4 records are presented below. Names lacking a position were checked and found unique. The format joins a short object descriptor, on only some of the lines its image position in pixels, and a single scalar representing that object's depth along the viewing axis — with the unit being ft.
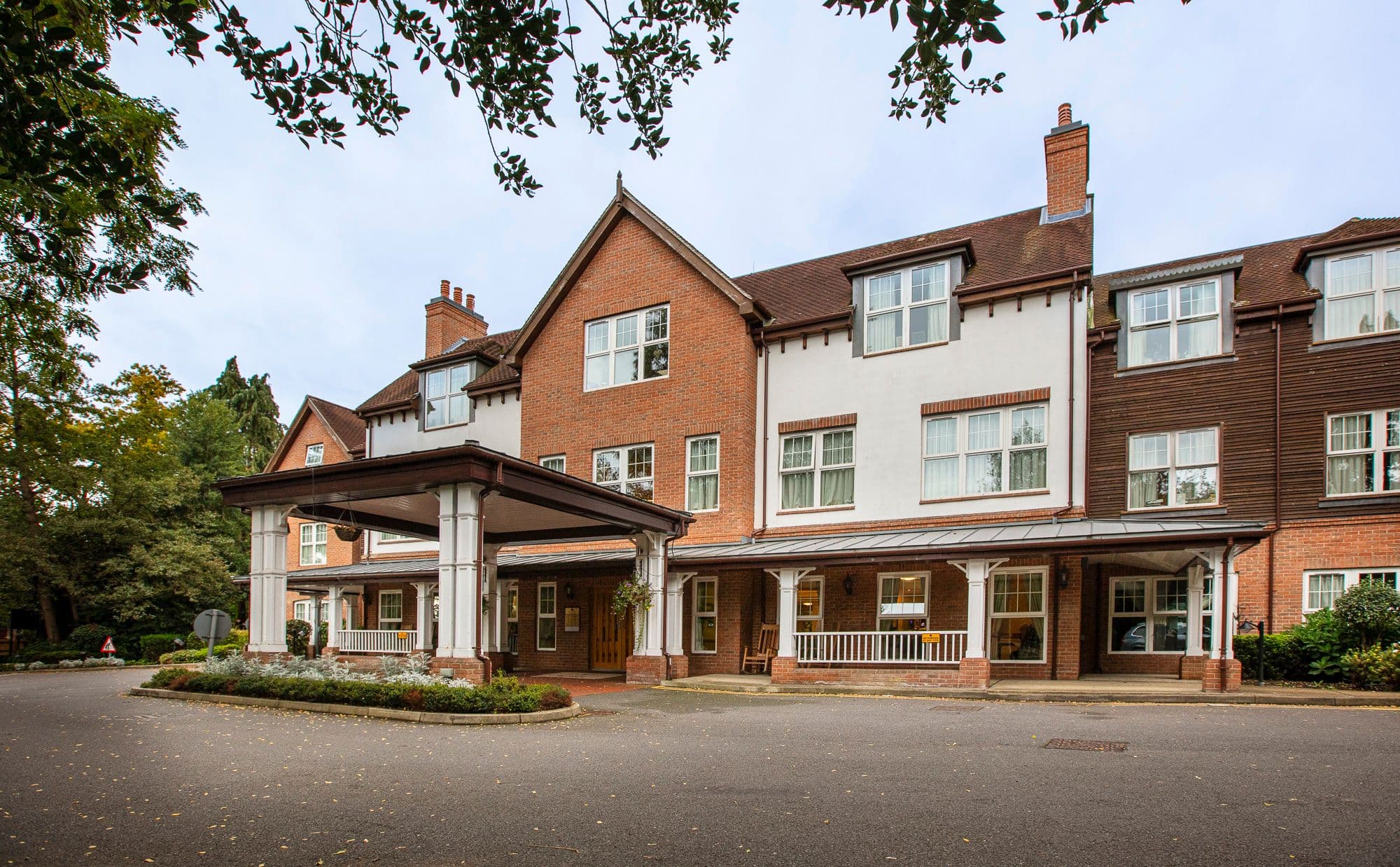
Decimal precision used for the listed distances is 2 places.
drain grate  31.20
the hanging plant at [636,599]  61.82
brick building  53.62
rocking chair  64.34
